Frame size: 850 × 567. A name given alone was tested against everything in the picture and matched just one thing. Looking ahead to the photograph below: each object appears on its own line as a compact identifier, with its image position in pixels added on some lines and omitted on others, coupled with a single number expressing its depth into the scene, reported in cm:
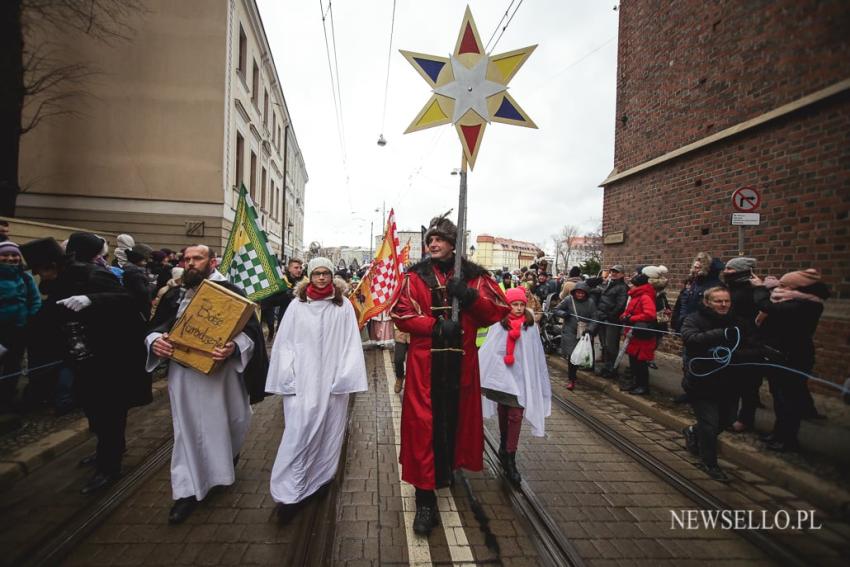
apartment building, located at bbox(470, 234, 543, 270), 11700
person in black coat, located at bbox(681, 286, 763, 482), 366
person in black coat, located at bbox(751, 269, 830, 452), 405
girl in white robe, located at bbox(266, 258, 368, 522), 305
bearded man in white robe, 300
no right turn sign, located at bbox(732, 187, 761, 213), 603
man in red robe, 299
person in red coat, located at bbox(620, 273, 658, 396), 622
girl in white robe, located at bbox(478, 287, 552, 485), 372
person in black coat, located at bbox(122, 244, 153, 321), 397
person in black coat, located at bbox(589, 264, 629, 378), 712
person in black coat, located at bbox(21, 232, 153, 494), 311
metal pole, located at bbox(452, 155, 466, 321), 300
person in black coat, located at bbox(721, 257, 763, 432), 470
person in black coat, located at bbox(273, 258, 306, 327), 842
